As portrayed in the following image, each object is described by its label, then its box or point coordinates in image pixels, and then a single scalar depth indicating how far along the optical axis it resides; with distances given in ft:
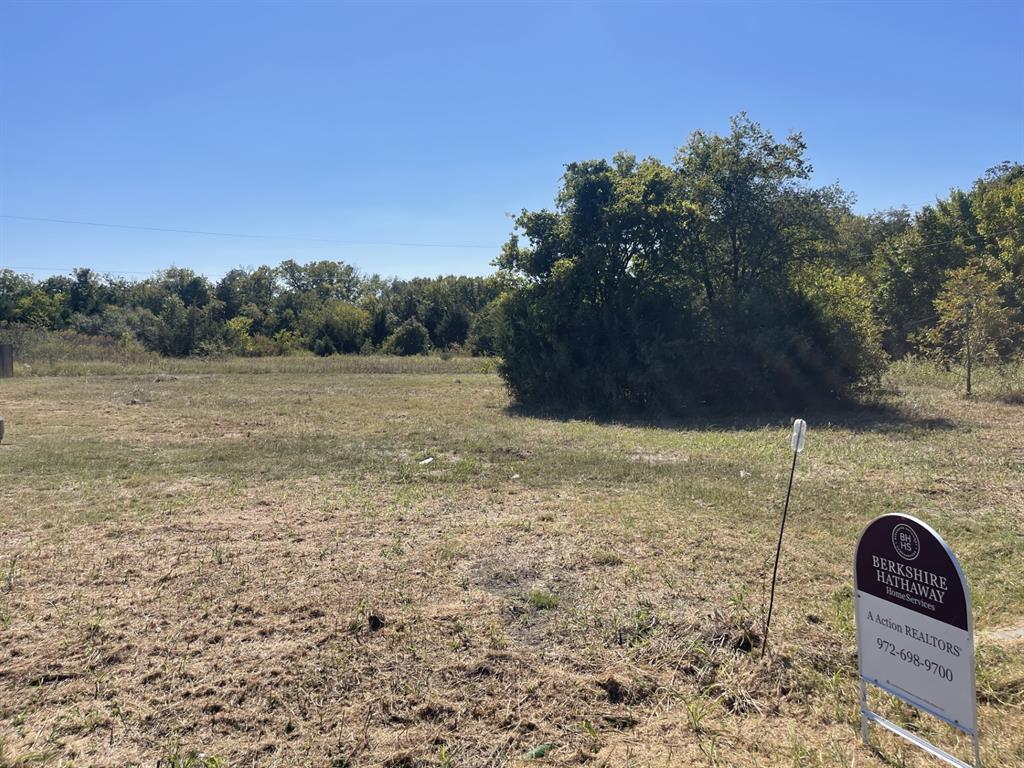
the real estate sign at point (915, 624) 8.30
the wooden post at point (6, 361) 82.07
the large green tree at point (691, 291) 56.13
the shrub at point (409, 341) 166.09
